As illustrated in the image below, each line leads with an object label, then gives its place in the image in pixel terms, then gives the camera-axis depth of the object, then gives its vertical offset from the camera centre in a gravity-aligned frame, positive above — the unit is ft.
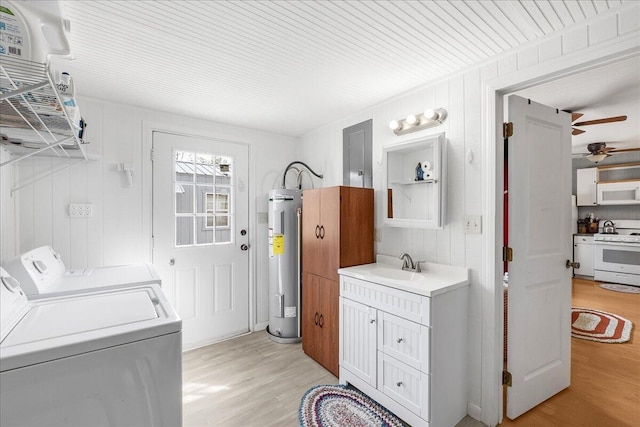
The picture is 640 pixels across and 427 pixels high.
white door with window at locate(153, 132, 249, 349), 9.18 -0.70
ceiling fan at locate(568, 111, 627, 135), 9.07 +2.96
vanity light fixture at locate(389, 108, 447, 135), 6.97 +2.29
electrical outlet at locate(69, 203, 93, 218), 7.77 +0.04
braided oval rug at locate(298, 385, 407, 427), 6.08 -4.46
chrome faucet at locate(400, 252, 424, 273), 7.43 -1.35
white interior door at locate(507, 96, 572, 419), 6.20 -0.97
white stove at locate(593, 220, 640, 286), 15.93 -2.50
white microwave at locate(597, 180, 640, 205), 16.69 +1.08
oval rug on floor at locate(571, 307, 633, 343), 9.96 -4.33
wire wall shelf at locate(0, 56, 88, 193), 3.22 +1.55
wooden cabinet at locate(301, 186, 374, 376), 7.93 -1.11
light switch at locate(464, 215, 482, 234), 6.25 -0.28
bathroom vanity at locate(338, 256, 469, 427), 5.60 -2.78
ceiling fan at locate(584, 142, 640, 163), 12.21 +2.59
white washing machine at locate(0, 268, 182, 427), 3.06 -1.78
